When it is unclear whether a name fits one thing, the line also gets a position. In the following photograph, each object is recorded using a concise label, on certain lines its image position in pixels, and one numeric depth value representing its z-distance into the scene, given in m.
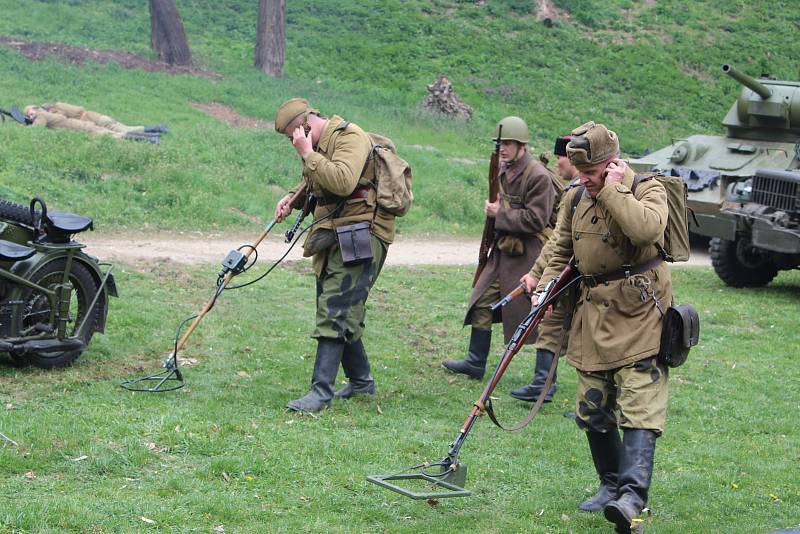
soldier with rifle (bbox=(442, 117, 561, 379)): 8.06
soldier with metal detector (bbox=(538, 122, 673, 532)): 5.00
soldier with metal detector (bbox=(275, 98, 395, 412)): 6.98
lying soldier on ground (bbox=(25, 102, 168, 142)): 16.64
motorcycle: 7.05
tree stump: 22.61
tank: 12.77
